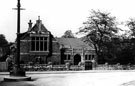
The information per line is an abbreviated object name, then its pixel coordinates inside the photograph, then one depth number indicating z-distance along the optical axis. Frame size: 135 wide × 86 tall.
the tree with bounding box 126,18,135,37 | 60.50
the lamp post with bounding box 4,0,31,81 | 19.72
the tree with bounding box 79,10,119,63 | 57.59
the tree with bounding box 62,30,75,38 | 132.85
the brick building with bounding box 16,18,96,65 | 50.47
